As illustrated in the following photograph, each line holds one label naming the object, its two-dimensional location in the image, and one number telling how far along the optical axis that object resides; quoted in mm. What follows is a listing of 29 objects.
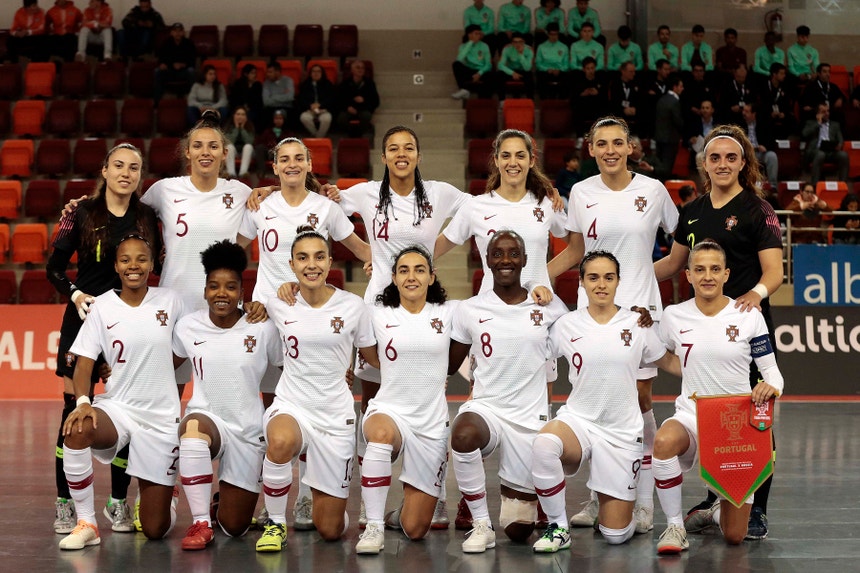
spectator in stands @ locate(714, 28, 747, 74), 17062
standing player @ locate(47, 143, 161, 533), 5848
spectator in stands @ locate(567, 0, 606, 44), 16984
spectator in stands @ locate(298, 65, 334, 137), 15688
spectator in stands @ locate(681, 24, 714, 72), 16906
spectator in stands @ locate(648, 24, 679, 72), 16875
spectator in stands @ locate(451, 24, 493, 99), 16609
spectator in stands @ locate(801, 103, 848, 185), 15781
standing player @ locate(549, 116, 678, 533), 6039
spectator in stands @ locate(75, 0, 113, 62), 16953
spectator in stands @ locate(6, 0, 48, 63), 16969
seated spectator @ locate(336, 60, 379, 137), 15828
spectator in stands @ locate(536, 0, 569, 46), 17078
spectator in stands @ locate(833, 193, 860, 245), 13578
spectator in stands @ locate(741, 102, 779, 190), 15648
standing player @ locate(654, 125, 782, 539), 5828
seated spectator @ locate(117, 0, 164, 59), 16828
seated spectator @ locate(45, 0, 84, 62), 16984
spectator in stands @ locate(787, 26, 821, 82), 17312
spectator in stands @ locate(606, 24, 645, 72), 16625
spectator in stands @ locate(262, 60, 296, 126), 15727
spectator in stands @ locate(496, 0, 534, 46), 17094
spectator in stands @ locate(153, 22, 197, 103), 16125
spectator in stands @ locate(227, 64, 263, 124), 15688
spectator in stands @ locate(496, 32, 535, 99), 16500
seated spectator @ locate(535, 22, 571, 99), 16531
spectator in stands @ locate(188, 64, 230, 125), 15656
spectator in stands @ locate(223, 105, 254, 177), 14703
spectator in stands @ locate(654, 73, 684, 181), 15445
